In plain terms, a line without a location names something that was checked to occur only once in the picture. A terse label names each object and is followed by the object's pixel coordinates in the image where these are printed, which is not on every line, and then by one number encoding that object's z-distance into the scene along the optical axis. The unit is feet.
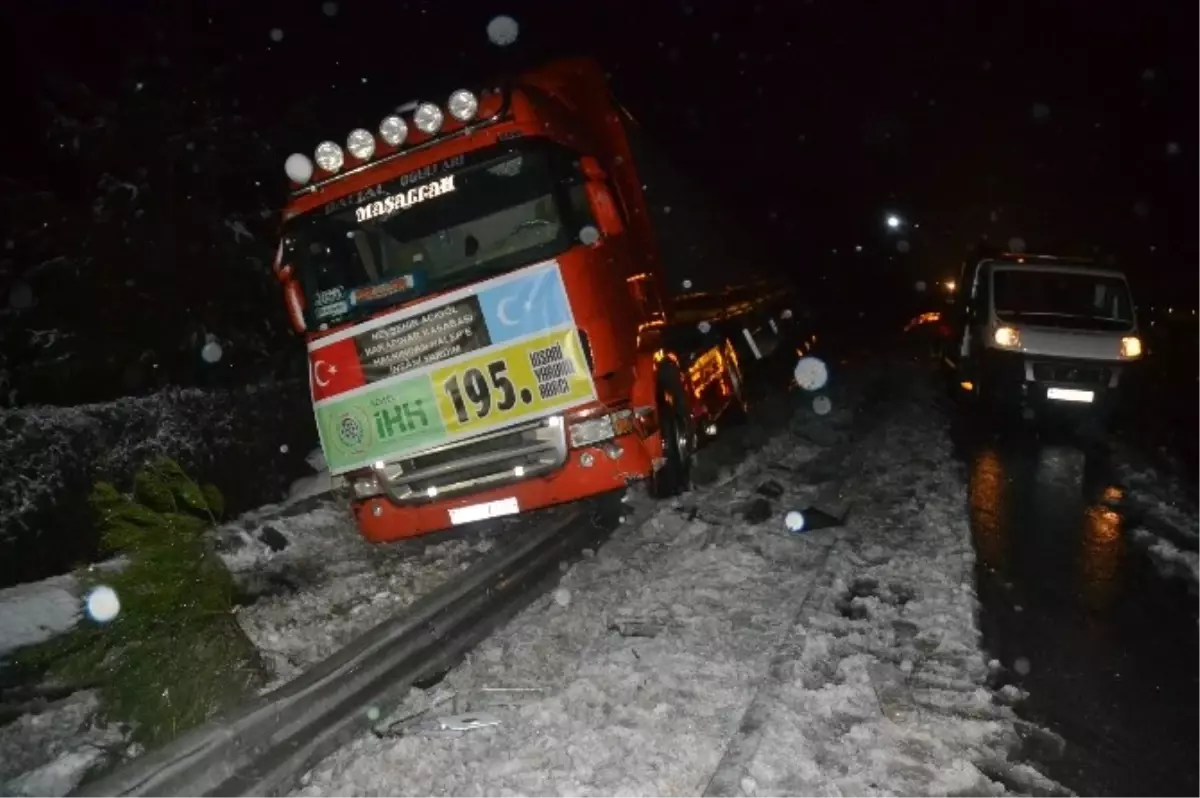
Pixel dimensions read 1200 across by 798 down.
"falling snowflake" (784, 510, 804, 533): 26.86
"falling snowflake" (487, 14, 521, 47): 70.95
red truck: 24.13
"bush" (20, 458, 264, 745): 17.10
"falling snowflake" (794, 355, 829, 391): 60.95
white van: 40.83
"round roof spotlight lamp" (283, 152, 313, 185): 25.61
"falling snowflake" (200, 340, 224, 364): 39.01
